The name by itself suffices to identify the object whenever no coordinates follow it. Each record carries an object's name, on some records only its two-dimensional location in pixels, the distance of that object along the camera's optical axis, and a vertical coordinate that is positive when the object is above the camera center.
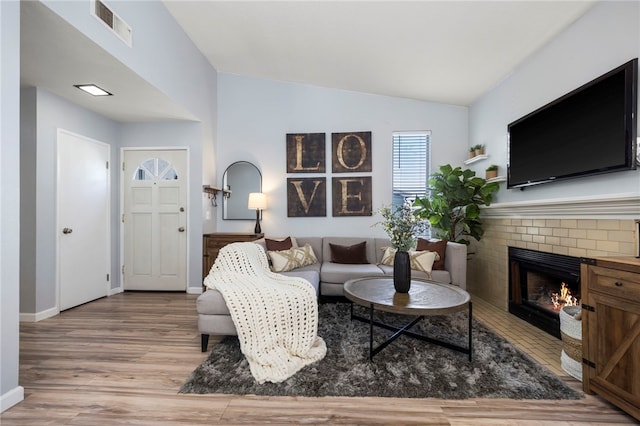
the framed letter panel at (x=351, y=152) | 4.27 +0.90
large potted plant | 3.52 +0.14
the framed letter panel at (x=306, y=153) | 4.29 +0.88
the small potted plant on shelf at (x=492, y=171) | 3.45 +0.51
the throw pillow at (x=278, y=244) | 3.61 -0.41
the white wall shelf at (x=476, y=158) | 3.64 +0.72
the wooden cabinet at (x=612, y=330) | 1.45 -0.63
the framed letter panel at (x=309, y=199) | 4.29 +0.19
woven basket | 1.86 -0.87
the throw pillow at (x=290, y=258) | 3.32 -0.56
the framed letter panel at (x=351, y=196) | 4.26 +0.24
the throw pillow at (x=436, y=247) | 3.29 -0.42
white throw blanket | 1.96 -0.83
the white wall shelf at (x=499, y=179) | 3.27 +0.40
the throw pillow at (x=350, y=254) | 3.72 -0.55
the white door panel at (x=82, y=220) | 3.19 -0.11
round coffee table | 1.99 -0.66
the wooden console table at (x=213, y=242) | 3.87 -0.42
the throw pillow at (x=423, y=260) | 3.17 -0.53
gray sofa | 2.19 -0.67
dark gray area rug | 1.70 -1.06
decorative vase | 2.31 -0.49
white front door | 4.00 -0.13
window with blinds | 4.32 +0.75
